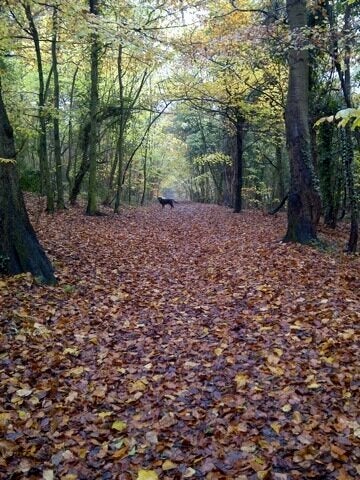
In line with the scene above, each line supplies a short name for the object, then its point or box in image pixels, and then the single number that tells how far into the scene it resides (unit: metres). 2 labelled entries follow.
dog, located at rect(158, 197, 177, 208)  30.51
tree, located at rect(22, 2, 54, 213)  13.48
